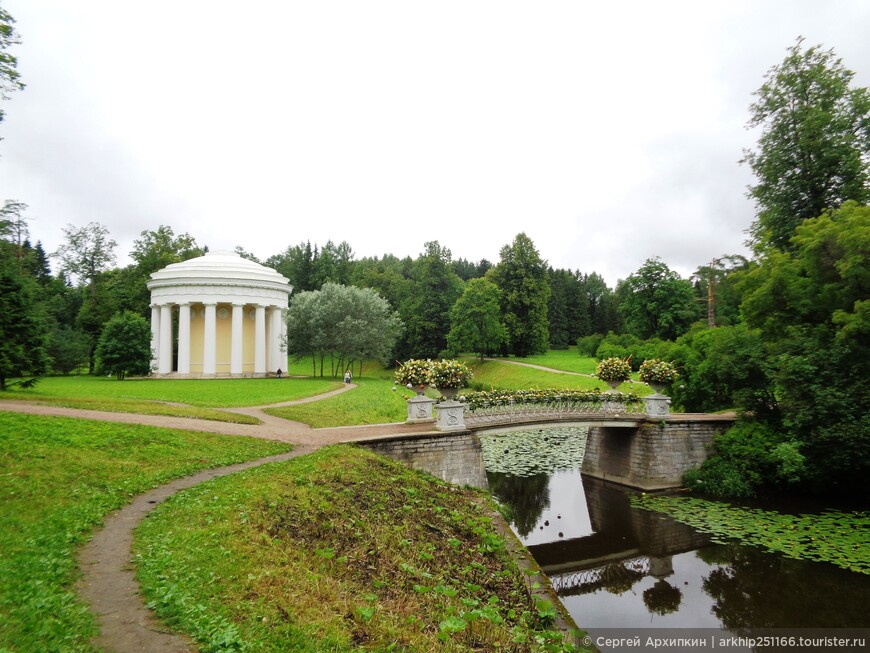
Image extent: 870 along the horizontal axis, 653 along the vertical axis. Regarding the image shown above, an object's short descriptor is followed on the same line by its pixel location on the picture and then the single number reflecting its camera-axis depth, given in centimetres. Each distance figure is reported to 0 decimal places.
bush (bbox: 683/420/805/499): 1742
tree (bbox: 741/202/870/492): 1567
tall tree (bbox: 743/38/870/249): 2070
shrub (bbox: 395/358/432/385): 1500
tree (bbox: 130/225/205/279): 4919
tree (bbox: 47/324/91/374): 4209
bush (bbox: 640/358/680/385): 1944
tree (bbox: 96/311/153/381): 3631
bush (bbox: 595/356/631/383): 1942
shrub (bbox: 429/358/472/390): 1489
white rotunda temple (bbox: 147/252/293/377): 3972
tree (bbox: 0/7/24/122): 1455
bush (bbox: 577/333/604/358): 5366
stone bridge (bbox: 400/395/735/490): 1731
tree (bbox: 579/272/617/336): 7150
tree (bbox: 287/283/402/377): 4156
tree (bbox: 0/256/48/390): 1916
